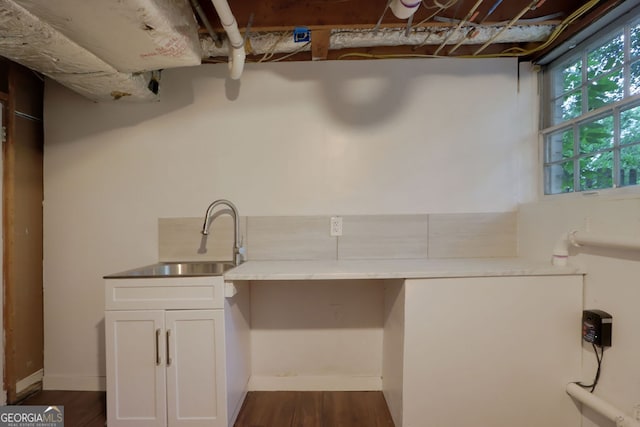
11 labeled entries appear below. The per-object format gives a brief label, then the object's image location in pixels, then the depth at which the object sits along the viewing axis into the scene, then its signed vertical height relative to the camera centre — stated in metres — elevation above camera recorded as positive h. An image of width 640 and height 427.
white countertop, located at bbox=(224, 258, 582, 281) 1.34 -0.31
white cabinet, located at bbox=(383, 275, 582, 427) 1.35 -0.68
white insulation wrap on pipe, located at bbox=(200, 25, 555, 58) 1.59 +1.03
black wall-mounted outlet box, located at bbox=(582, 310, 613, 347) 1.24 -0.53
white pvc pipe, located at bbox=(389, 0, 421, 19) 1.21 +0.93
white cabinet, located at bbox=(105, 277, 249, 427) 1.36 -0.71
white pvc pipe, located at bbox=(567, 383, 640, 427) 1.12 -0.86
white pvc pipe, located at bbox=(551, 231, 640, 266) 1.12 -0.14
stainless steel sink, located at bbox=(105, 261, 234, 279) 1.75 -0.37
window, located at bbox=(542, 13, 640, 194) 1.32 +0.52
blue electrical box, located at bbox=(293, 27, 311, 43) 1.52 +1.01
